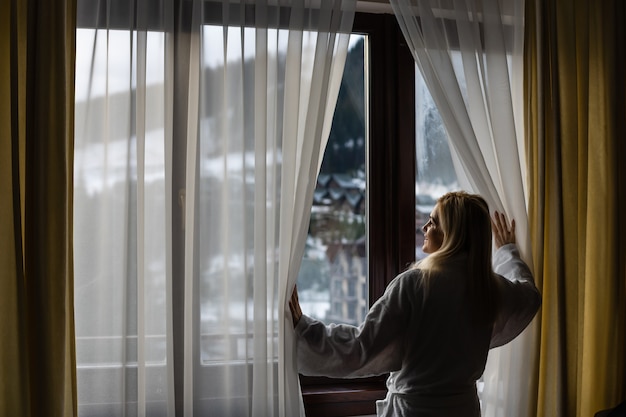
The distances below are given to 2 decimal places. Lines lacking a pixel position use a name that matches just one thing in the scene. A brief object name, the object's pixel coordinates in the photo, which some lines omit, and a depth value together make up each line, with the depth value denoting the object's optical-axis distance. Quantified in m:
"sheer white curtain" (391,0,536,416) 2.41
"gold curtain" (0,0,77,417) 2.04
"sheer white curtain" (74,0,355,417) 2.18
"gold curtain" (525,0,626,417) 2.49
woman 2.07
